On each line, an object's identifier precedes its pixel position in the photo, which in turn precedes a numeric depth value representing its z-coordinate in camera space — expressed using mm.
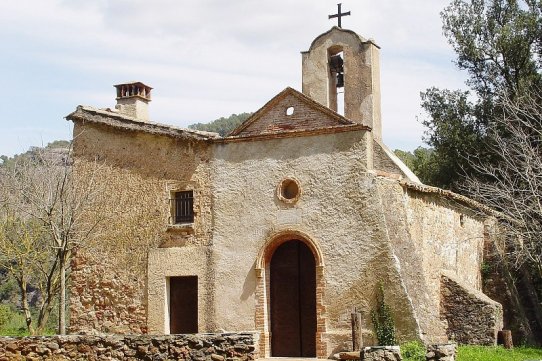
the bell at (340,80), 22253
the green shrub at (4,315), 26859
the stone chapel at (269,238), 16688
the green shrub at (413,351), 14906
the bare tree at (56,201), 18894
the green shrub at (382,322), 15977
